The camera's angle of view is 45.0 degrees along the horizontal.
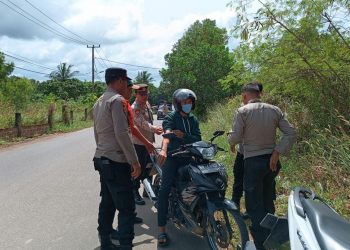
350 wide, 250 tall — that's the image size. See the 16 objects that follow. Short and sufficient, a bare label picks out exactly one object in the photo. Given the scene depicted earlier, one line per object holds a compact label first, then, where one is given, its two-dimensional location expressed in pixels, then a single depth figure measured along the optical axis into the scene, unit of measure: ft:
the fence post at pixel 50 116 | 80.96
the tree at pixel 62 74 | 212.23
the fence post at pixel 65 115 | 98.54
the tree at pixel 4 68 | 124.67
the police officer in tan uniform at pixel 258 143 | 15.19
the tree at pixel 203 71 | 105.50
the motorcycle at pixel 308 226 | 5.78
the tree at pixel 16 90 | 121.25
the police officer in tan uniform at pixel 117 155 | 13.92
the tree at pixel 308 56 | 27.14
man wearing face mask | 16.43
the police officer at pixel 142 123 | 20.72
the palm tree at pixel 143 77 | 273.95
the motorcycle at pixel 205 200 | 14.10
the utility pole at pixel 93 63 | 185.47
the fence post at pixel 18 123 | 63.72
